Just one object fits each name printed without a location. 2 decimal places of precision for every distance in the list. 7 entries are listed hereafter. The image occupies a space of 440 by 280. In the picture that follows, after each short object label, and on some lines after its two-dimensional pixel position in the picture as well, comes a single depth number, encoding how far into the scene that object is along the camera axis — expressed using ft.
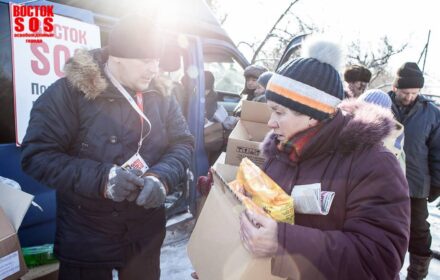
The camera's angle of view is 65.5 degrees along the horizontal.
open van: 6.54
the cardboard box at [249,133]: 8.46
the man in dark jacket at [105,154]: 4.75
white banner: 6.53
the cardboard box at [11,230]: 4.54
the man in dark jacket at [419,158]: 9.73
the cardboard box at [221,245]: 3.58
